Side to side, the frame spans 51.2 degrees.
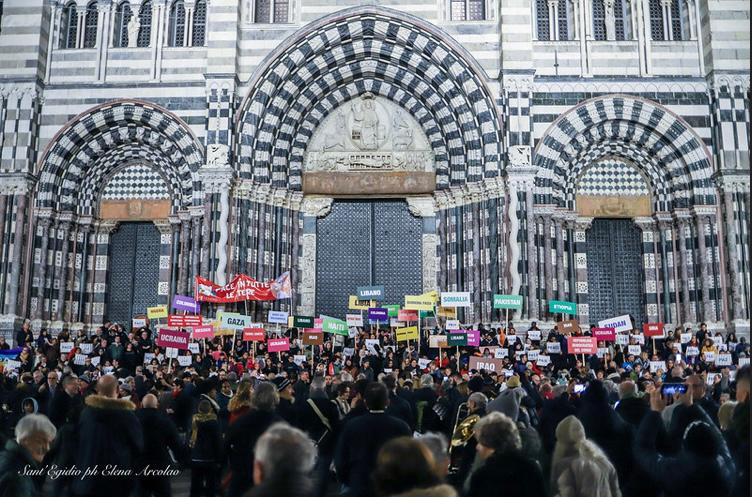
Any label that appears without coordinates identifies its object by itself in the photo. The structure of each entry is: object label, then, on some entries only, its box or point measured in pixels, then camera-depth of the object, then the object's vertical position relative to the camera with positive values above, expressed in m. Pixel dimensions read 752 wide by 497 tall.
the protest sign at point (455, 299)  23.52 +0.75
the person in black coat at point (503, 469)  5.15 -0.96
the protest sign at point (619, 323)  22.08 +0.04
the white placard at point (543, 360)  20.05 -0.91
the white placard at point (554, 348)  20.95 -0.63
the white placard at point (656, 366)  18.98 -1.00
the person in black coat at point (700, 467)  6.33 -1.18
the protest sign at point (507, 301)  23.36 +0.69
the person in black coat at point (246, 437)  7.41 -1.07
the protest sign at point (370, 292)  24.67 +1.01
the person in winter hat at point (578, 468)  6.36 -1.17
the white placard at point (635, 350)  20.83 -0.67
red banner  23.83 +1.02
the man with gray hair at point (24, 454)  5.66 -1.04
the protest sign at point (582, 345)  20.44 -0.53
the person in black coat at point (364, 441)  6.69 -1.00
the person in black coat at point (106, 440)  6.92 -1.04
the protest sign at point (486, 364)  17.50 -0.88
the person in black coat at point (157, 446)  7.99 -1.26
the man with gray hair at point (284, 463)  4.14 -0.76
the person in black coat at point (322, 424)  9.02 -1.15
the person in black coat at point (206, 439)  9.67 -1.43
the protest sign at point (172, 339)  20.44 -0.40
